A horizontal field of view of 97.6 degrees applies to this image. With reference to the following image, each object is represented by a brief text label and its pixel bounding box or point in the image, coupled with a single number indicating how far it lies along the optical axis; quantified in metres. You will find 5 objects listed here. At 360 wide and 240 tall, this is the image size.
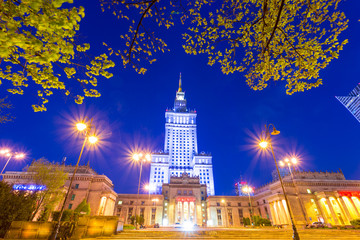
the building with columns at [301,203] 45.84
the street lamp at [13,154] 29.79
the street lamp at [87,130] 10.88
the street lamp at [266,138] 13.29
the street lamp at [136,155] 23.02
